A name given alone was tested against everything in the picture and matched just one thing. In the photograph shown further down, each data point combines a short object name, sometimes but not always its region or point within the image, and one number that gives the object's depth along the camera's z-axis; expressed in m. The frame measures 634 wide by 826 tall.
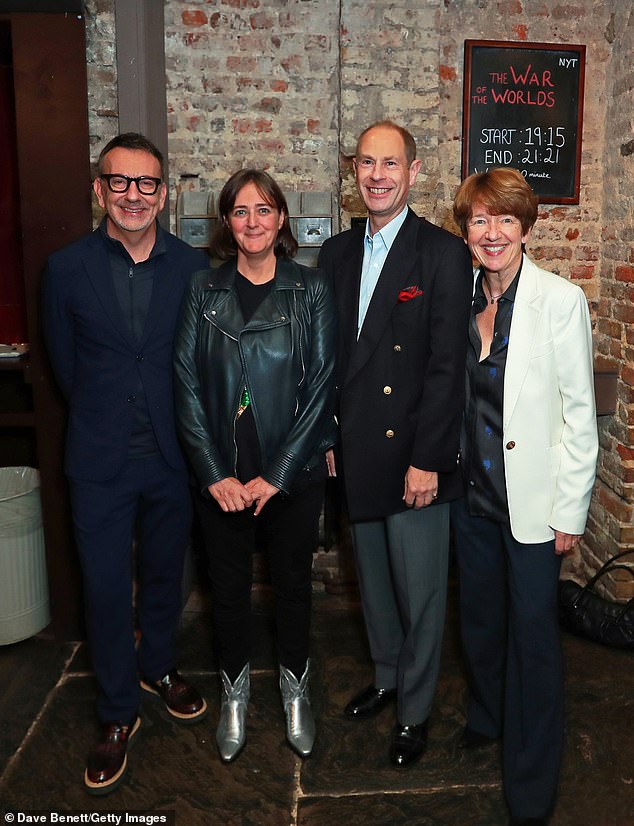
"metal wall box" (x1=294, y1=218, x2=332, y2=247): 3.72
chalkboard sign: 3.86
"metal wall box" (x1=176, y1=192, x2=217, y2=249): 3.71
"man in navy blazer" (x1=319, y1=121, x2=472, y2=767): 2.46
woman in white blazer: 2.26
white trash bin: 3.34
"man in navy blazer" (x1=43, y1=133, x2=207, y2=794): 2.57
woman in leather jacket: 2.49
